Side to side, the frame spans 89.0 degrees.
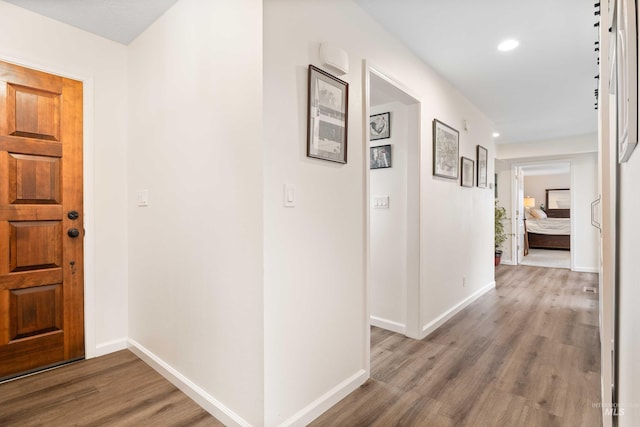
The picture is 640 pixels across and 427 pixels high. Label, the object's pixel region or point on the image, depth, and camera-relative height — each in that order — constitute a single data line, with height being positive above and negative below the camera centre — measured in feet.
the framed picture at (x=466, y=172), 11.70 +1.50
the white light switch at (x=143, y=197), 7.70 +0.37
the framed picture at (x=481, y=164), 13.20 +2.00
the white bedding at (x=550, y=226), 28.55 -1.23
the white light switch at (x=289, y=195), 5.23 +0.28
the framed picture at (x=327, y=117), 5.64 +1.75
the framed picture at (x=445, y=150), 9.86 +1.98
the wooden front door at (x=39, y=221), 6.88 -0.18
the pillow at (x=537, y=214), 31.35 -0.18
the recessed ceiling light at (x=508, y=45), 8.21 +4.32
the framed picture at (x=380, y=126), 10.07 +2.73
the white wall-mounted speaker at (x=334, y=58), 5.81 +2.83
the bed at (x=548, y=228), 28.58 -1.44
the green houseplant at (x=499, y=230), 20.53 -1.13
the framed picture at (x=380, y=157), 10.03 +1.76
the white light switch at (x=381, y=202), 10.06 +0.33
